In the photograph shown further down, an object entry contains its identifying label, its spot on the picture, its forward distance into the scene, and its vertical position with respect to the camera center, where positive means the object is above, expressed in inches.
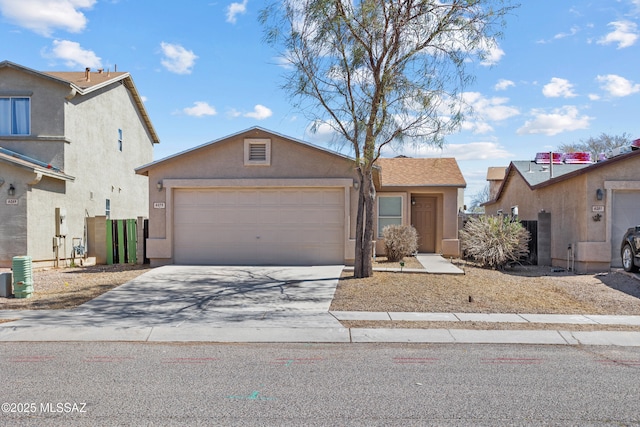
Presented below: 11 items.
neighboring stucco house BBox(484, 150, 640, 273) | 552.7 -4.2
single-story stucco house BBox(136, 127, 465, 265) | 574.2 +10.2
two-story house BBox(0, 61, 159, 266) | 597.3 +78.9
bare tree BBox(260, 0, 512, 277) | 439.2 +147.2
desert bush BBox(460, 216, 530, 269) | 580.1 -35.4
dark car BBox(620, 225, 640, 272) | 492.1 -38.6
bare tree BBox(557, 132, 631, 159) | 1678.2 +225.8
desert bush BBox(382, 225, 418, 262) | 626.4 -37.3
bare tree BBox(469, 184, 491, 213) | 2251.4 +60.1
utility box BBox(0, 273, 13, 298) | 408.5 -59.0
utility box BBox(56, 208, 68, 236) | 650.2 -12.4
